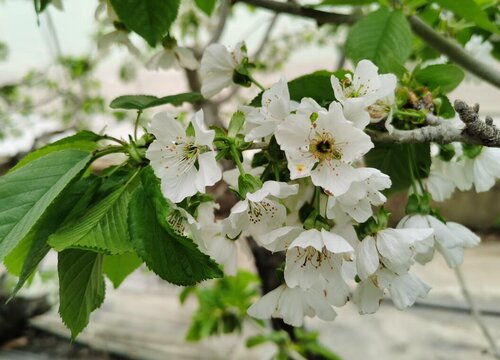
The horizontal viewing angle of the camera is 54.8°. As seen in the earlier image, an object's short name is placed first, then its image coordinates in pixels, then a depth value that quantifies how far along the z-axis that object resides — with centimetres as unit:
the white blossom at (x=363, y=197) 27
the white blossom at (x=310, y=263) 29
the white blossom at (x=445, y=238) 33
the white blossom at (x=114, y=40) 45
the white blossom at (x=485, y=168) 37
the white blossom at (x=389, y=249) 29
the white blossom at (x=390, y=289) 31
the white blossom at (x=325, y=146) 27
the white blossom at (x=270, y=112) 28
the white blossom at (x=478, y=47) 57
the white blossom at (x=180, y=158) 27
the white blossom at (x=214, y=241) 33
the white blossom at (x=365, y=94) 28
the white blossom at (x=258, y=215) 28
